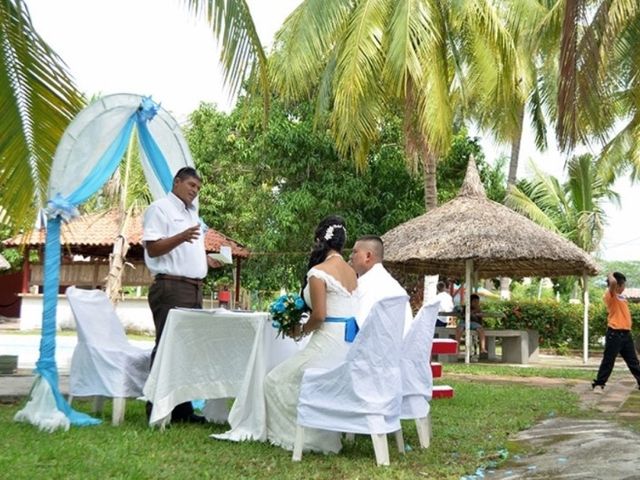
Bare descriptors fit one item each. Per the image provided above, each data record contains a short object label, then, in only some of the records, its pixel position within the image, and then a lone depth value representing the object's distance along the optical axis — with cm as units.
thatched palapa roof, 1633
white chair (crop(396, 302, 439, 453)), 577
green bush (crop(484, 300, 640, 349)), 2298
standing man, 657
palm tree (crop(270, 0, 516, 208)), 1606
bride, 557
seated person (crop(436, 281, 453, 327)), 1570
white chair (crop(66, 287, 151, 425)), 657
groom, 615
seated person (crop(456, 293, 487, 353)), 1739
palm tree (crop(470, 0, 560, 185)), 1827
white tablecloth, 598
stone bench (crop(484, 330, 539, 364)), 1714
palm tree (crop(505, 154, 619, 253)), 2739
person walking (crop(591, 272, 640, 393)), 1058
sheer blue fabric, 642
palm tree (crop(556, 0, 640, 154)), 977
